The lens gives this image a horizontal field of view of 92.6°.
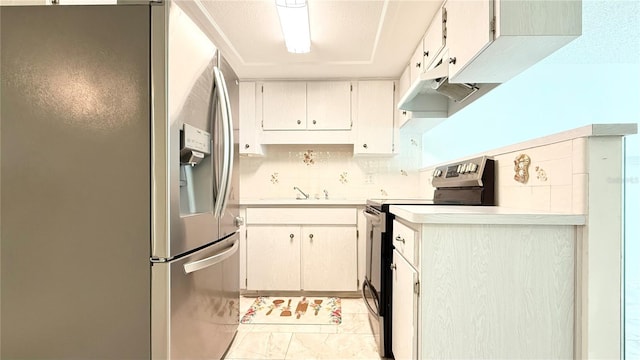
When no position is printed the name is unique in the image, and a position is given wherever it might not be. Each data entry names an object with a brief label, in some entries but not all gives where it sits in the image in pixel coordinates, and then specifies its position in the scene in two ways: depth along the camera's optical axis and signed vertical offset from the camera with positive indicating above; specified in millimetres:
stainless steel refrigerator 1126 -10
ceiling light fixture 1674 +956
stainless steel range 1646 -260
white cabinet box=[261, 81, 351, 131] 2998 +718
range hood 1584 +546
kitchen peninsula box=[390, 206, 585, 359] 1047 -364
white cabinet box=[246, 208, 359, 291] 2752 -637
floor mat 2293 -1071
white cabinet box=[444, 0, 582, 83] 1121 +564
